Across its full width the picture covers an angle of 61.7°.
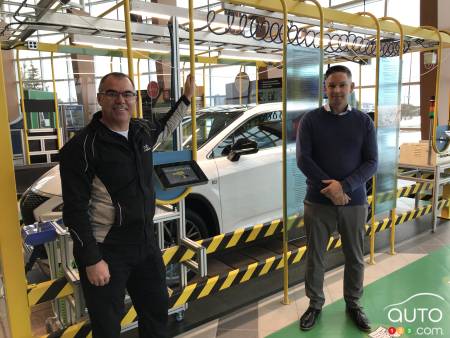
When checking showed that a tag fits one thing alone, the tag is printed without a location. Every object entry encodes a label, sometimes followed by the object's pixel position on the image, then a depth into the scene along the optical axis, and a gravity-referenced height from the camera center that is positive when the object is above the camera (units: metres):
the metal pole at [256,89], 7.07 +0.45
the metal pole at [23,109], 6.12 +0.21
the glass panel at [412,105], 9.26 +0.08
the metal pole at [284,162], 3.07 -0.43
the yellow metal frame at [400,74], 3.95 +0.37
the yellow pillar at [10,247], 1.94 -0.67
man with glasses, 1.81 -0.41
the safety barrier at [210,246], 2.32 -1.08
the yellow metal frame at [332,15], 3.00 +0.87
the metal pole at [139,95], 6.04 +0.35
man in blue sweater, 2.79 -0.49
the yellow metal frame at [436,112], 4.44 -0.05
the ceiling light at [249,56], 6.57 +1.03
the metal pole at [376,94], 3.70 +0.16
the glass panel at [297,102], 3.19 +0.08
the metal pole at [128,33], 2.33 +0.52
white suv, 3.51 -0.63
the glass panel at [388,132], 3.96 -0.24
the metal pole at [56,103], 6.41 +0.30
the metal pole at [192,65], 2.62 +0.34
